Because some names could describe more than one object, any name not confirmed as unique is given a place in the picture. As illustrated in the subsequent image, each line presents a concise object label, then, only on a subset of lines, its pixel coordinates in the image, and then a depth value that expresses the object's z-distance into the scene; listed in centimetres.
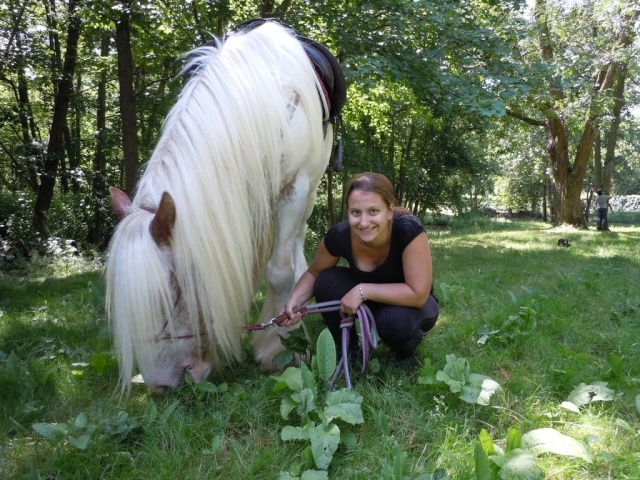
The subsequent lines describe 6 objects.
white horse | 183
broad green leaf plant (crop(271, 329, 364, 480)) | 161
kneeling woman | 218
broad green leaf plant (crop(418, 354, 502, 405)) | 192
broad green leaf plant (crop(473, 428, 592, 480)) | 143
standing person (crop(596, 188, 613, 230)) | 1342
